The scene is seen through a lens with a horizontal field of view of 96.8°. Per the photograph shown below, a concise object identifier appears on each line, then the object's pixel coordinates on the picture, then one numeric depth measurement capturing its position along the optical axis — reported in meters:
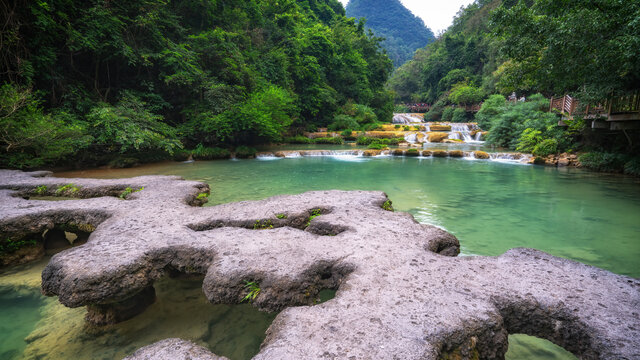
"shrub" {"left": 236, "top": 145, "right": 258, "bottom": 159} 15.37
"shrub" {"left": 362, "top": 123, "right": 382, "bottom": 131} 27.28
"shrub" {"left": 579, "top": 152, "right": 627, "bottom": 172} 10.45
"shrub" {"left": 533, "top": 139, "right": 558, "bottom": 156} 13.61
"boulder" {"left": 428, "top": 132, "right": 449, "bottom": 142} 23.15
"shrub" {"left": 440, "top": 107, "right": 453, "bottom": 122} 41.03
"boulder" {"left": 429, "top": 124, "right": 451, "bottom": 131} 26.94
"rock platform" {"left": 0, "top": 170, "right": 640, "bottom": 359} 1.65
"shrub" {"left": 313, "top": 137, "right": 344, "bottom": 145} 23.44
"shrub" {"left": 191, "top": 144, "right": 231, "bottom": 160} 14.21
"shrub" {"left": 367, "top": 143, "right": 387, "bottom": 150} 19.60
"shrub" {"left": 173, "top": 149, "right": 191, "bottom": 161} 13.43
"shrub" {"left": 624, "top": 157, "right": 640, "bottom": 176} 9.72
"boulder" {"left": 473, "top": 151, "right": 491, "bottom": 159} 14.72
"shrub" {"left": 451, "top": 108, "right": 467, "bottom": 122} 38.09
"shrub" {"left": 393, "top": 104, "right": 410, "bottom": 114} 54.76
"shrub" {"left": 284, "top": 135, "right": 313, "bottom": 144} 22.89
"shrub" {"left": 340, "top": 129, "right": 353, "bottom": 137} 25.15
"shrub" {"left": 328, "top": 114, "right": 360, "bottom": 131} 27.14
